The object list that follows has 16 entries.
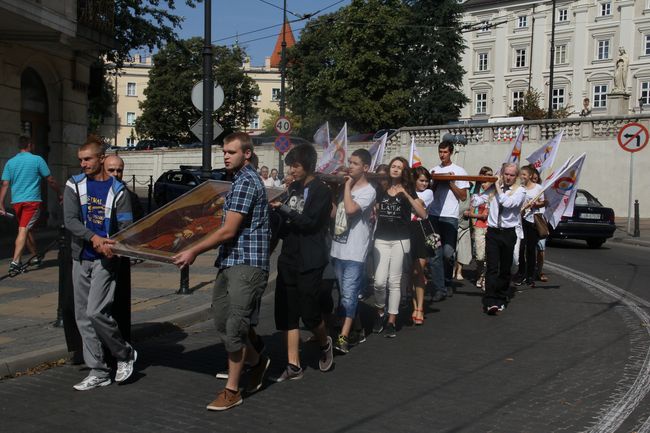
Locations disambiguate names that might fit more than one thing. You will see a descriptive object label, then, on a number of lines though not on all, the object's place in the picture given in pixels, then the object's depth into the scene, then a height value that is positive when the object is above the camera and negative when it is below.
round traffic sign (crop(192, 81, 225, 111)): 12.12 +1.14
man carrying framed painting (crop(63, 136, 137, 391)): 5.82 -0.73
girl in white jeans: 7.95 -0.69
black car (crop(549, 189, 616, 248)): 18.75 -1.20
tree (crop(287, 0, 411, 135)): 54.41 +7.28
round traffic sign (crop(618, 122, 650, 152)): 21.03 +1.08
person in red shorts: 11.14 -0.34
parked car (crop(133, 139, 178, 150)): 62.20 +2.01
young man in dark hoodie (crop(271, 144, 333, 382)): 6.12 -0.70
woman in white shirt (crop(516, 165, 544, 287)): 11.16 -0.78
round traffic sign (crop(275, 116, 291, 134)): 24.52 +1.42
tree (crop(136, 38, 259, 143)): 68.75 +6.80
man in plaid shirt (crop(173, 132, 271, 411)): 5.33 -0.61
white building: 66.25 +11.40
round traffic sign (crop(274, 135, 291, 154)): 24.48 +0.86
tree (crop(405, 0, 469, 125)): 54.22 +7.92
